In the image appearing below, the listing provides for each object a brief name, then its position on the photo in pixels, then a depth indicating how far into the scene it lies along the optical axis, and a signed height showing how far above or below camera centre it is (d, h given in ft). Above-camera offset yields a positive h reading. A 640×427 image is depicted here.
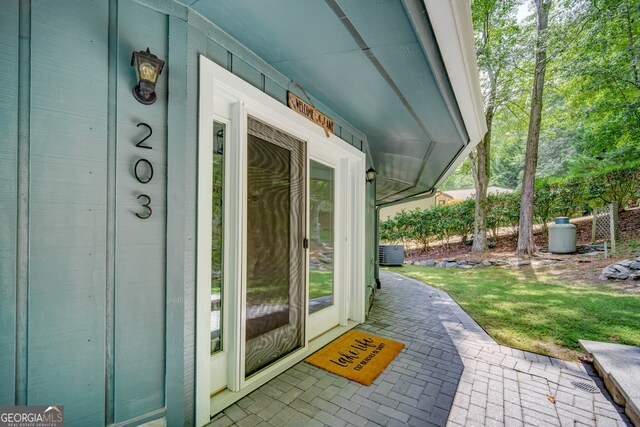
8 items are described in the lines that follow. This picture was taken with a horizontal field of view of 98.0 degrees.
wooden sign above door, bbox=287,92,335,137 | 8.10 +3.44
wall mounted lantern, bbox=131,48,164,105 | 4.62 +2.50
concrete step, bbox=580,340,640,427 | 6.16 -3.96
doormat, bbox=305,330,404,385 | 8.06 -4.42
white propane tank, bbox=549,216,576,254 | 25.36 -1.59
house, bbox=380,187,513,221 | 67.51 +5.46
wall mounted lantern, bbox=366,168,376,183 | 14.16 +2.36
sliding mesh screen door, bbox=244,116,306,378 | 7.26 -0.71
